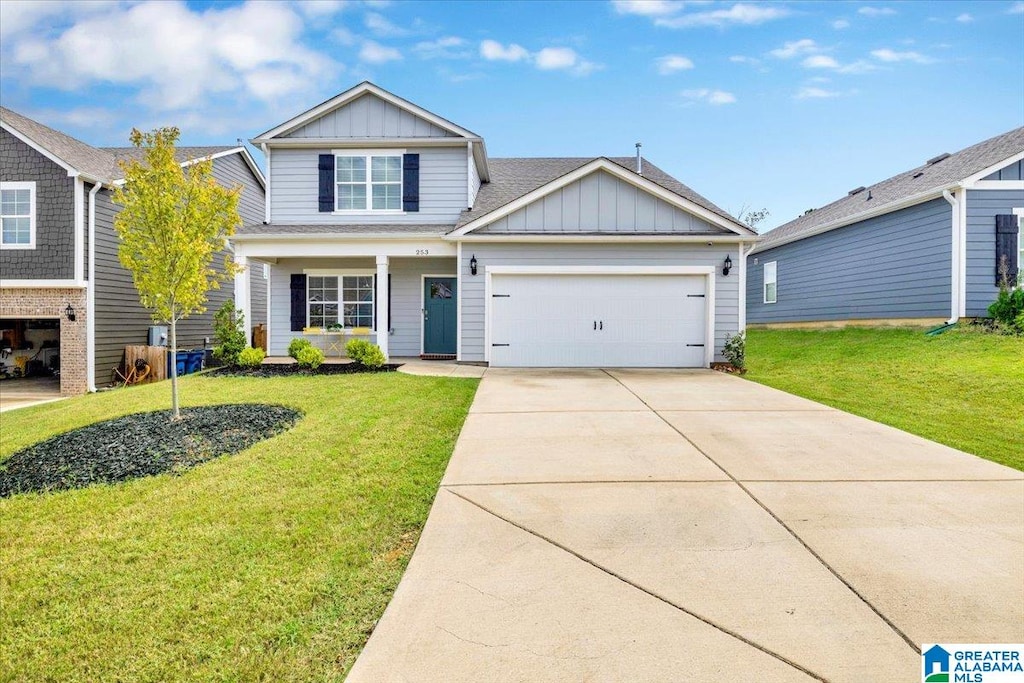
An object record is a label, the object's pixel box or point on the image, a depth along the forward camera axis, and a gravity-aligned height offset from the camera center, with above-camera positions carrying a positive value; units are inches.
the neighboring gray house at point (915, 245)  468.4 +86.0
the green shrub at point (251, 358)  436.5 -30.0
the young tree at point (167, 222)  233.8 +46.6
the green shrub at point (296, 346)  435.6 -19.8
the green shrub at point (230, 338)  454.6 -14.2
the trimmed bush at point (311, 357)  420.2 -27.9
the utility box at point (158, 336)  535.8 -14.2
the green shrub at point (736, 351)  428.8 -21.7
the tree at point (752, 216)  1323.8 +283.4
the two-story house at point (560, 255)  441.7 +61.0
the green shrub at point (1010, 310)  421.4 +13.5
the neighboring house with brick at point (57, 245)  462.0 +70.2
